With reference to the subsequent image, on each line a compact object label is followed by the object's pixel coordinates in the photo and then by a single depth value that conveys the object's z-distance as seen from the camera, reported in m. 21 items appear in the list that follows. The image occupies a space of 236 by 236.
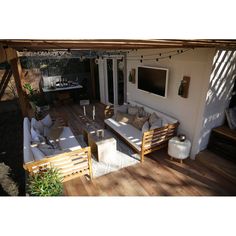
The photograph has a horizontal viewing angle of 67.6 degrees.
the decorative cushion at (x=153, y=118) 4.48
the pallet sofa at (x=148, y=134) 3.97
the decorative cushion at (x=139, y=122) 4.71
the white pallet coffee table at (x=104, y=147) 3.92
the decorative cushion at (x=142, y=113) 5.03
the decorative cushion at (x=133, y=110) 5.22
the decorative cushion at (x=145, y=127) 4.48
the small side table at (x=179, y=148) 3.85
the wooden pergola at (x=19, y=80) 6.00
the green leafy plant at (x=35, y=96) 7.59
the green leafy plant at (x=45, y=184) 2.66
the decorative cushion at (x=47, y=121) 4.68
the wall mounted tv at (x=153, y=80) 4.56
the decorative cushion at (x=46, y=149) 3.50
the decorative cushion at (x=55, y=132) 4.16
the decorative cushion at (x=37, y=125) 4.26
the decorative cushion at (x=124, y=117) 5.05
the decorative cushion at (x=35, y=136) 3.81
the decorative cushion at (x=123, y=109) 5.48
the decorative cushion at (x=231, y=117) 4.04
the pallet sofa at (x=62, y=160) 2.99
